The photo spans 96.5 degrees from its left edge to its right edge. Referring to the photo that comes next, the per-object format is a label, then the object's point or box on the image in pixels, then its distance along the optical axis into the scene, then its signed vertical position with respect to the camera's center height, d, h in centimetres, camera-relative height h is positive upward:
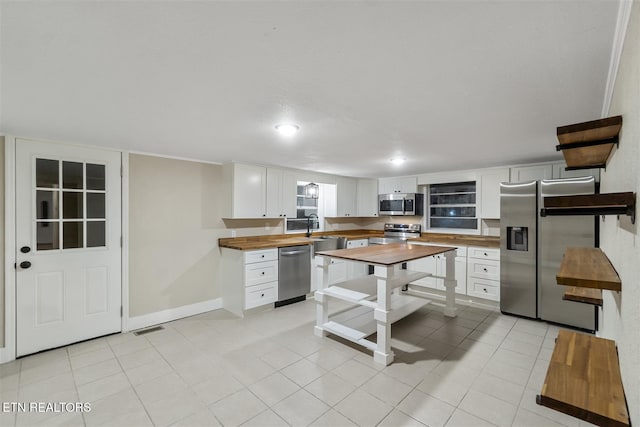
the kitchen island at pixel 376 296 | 280 -94
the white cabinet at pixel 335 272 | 488 -113
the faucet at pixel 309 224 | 557 -25
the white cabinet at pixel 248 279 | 399 -97
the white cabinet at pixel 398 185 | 567 +56
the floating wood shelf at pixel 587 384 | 94 -68
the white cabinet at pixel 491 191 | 456 +35
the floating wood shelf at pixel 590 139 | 127 +35
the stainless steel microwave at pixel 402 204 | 559 +16
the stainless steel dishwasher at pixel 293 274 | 441 -99
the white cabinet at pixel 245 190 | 423 +32
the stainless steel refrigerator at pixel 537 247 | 348 -46
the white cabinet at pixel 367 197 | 628 +33
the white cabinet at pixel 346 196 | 602 +34
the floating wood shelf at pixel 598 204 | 93 +3
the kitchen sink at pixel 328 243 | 494 -56
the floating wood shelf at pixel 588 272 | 104 -25
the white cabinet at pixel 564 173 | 405 +58
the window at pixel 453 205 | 520 +13
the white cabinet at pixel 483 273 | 426 -93
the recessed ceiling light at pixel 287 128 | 248 +75
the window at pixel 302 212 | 549 -1
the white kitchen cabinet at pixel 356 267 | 563 -112
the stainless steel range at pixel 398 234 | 578 -45
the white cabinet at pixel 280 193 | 471 +31
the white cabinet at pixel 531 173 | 414 +59
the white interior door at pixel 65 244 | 290 -36
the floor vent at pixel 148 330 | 344 -147
